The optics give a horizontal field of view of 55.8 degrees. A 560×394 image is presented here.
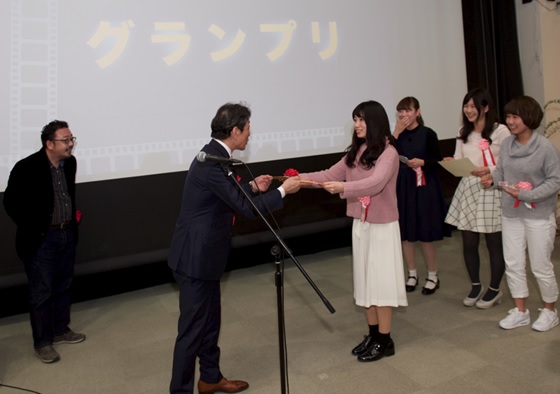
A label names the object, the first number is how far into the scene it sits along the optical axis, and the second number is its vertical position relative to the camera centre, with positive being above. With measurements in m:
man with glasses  3.14 +0.09
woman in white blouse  3.45 +0.17
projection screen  3.82 +1.34
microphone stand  1.99 -0.24
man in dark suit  2.29 +0.02
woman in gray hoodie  2.96 +0.11
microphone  1.98 +0.27
